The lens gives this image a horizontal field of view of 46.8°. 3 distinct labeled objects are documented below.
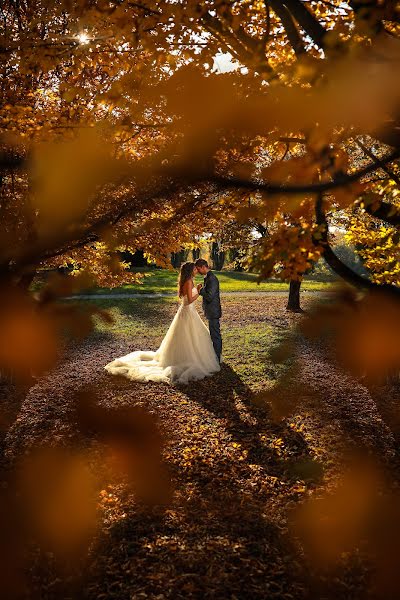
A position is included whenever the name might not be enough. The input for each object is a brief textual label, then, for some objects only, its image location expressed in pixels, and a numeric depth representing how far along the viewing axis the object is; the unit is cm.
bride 954
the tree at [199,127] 150
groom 960
